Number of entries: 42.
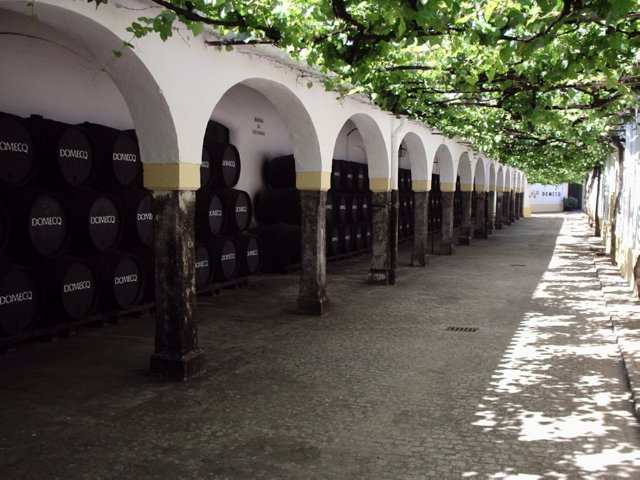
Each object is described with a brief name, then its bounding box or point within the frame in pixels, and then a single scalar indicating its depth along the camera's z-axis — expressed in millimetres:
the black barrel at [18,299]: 7074
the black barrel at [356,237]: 17734
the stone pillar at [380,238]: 13297
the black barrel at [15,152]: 7232
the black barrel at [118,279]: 8523
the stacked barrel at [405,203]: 22906
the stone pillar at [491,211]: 29248
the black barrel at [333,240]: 16500
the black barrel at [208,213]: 10885
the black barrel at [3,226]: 7121
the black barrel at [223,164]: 11078
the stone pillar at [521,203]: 48050
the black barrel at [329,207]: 16203
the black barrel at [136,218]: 9109
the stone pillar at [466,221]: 23266
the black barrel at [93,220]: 8117
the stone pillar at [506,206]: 37825
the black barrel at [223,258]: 11314
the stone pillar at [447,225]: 19922
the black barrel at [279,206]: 14492
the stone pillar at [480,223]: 26672
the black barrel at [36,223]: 7336
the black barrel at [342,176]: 16625
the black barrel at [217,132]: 12555
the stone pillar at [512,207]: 39719
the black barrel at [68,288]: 7711
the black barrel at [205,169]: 10723
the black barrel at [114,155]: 8578
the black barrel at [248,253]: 12073
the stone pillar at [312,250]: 10164
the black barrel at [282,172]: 14969
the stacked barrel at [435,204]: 28250
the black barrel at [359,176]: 17766
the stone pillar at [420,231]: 16656
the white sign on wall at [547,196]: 61719
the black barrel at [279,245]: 14359
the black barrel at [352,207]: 17203
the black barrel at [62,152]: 7797
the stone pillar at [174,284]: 6698
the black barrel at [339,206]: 16516
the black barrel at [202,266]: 10812
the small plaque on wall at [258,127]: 14789
